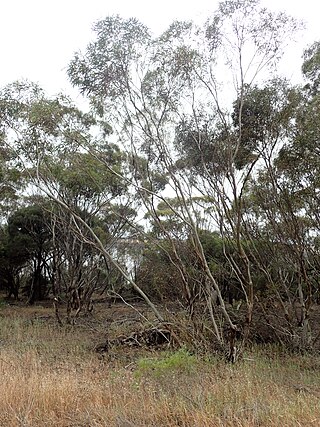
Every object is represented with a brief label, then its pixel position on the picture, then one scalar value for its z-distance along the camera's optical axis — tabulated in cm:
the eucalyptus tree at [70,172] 1171
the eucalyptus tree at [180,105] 977
